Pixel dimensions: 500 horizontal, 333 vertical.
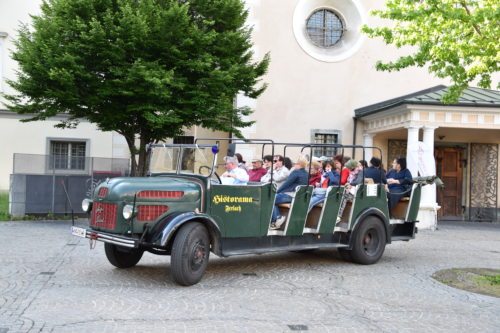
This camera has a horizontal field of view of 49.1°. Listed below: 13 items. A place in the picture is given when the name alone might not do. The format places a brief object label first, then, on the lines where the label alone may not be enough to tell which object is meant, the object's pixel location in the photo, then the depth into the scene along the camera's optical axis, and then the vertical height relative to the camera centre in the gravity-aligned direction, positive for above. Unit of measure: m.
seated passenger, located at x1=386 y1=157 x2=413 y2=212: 10.17 -0.11
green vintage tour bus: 7.06 -0.64
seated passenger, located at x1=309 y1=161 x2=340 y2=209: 8.89 -0.14
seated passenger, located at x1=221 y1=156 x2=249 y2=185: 8.09 -0.02
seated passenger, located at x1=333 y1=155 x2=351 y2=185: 9.51 +0.12
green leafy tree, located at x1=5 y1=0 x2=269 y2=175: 12.98 +2.59
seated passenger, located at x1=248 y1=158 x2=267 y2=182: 9.12 +0.03
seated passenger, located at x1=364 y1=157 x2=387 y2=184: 9.80 +0.06
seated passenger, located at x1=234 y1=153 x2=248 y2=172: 9.01 +0.16
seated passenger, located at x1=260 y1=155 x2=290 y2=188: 8.86 +0.03
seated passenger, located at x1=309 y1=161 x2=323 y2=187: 9.35 +0.01
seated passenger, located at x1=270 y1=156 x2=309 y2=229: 8.39 -0.22
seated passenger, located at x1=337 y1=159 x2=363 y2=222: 9.20 -0.14
